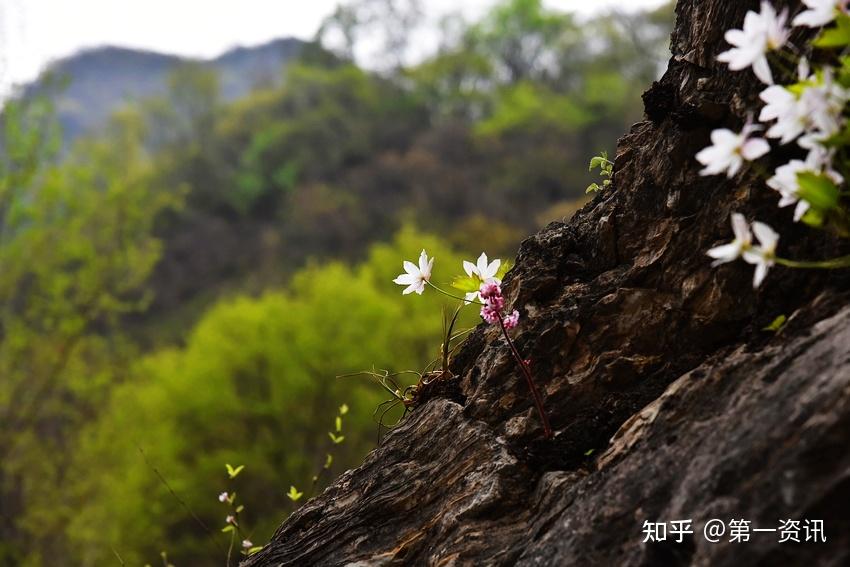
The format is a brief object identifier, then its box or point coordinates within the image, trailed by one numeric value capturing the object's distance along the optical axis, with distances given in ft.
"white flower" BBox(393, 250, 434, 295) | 8.40
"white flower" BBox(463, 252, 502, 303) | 8.25
